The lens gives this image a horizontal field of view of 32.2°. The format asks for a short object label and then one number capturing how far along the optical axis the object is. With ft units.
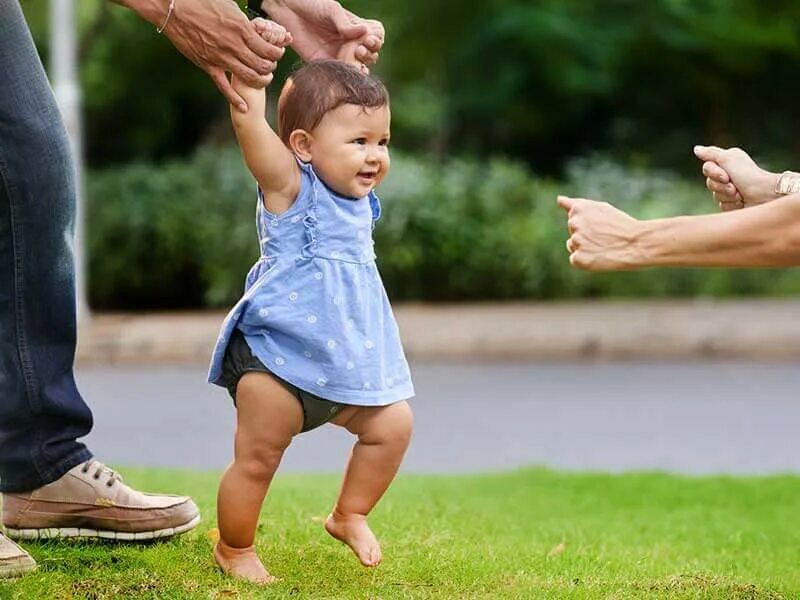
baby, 9.87
